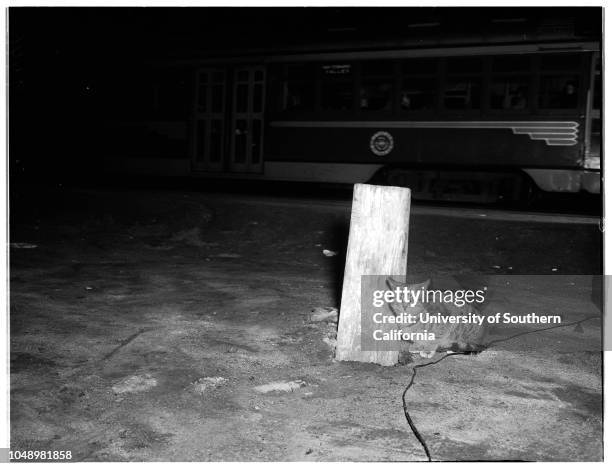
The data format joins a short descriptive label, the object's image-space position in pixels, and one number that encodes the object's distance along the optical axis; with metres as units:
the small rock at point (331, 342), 3.22
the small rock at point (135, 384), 2.58
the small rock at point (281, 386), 2.62
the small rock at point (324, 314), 3.78
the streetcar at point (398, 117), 9.03
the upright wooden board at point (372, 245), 2.86
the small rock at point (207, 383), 2.60
